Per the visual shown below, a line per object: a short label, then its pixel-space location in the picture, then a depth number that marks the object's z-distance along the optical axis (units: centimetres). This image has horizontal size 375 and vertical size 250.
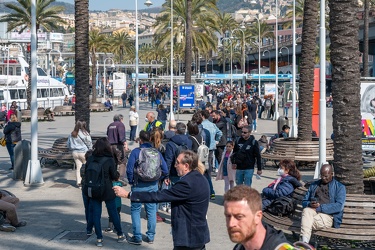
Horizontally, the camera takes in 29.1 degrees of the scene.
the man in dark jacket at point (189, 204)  706
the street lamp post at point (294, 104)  2727
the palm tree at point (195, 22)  5003
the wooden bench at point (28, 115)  4352
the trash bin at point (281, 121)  2812
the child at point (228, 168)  1382
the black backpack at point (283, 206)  1055
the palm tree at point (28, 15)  4750
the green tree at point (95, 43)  6341
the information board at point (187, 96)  4009
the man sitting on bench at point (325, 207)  945
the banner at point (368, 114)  1892
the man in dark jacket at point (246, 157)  1278
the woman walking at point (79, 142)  1556
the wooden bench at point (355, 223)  945
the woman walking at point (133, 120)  2706
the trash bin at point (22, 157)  1694
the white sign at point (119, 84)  5891
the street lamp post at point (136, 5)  3275
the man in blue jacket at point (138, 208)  1035
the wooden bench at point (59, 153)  1923
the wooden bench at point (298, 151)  1869
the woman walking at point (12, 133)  1894
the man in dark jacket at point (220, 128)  1746
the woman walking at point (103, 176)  1012
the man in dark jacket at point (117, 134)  1719
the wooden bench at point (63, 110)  4969
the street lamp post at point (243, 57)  8619
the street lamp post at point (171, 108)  3760
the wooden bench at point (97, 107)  5328
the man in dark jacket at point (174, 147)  1170
